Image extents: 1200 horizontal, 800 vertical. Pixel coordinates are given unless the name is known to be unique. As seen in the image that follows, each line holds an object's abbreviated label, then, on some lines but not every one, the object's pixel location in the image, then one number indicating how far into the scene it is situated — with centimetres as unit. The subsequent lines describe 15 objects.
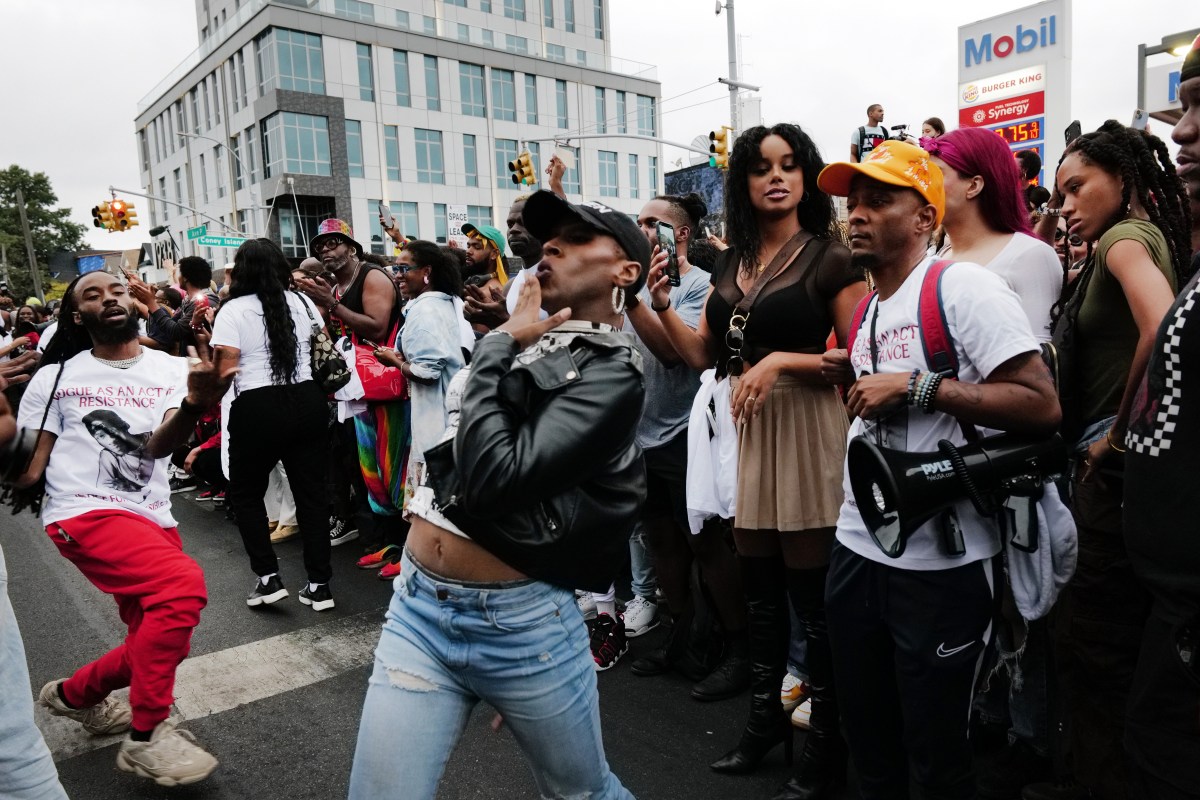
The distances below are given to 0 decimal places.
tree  6059
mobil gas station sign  1950
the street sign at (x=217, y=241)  2604
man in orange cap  204
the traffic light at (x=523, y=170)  2072
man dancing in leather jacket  175
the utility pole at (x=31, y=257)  3934
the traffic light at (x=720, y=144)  1967
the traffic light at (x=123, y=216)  2678
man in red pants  311
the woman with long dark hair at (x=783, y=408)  285
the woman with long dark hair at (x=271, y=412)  489
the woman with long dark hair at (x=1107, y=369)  247
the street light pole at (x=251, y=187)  4169
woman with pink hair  275
